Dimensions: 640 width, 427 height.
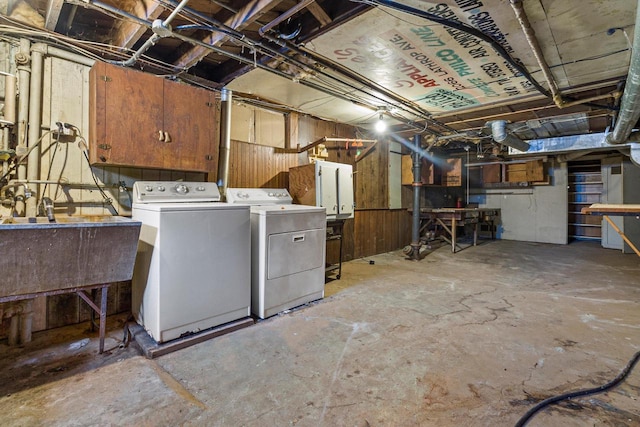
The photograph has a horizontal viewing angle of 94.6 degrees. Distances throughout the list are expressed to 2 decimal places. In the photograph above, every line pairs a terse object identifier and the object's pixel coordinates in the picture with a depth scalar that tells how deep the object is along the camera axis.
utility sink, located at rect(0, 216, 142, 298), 1.58
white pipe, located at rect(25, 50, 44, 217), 2.31
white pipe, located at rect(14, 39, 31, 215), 2.27
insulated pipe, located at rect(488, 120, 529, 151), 4.48
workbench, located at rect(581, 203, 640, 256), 3.05
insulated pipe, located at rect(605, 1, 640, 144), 1.91
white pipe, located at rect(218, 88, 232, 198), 3.25
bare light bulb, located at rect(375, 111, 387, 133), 4.17
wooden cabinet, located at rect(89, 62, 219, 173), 2.30
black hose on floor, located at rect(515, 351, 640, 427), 1.46
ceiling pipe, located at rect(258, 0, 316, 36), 1.92
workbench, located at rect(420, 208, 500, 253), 6.04
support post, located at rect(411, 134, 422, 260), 5.39
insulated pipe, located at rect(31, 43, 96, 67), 2.33
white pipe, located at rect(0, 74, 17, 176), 2.20
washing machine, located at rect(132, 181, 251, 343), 2.13
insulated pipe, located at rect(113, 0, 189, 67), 1.86
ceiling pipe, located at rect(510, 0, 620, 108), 1.82
